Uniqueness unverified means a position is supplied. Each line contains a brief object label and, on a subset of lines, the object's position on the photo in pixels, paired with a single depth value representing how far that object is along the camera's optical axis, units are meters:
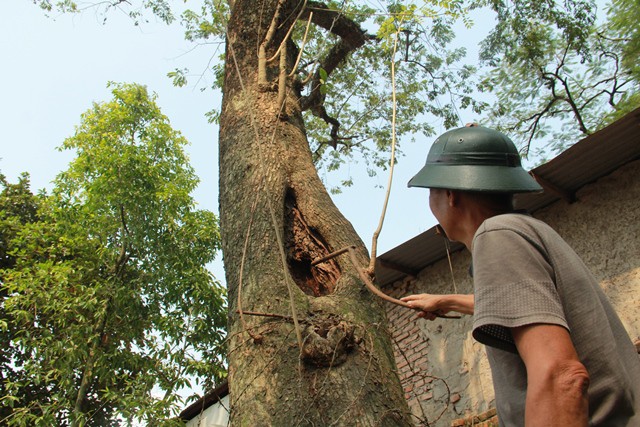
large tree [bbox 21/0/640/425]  1.96
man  1.15
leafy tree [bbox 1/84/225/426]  7.82
